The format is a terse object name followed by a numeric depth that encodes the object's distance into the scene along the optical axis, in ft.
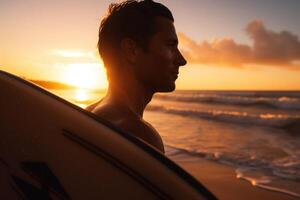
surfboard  4.36
